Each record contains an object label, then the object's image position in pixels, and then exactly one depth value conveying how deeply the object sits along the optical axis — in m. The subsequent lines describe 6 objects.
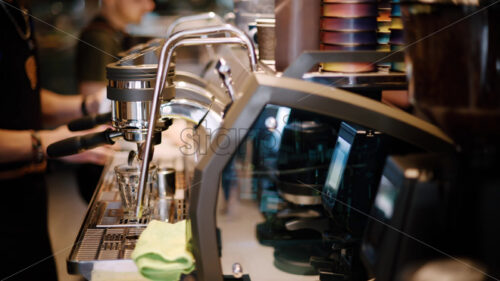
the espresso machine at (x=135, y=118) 0.71
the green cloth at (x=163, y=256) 0.69
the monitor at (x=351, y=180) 0.69
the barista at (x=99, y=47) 2.03
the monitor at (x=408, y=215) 0.53
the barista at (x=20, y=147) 1.30
